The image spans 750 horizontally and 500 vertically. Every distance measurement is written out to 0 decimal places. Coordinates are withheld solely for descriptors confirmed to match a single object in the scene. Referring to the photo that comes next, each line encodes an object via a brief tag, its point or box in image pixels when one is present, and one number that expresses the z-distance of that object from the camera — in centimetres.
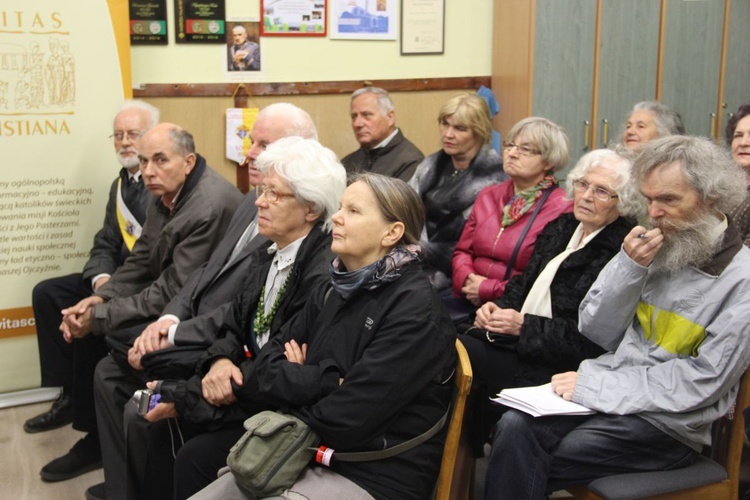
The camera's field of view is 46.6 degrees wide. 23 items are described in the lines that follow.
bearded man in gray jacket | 218
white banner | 395
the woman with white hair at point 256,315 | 249
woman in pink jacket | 329
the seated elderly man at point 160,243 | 338
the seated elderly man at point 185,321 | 300
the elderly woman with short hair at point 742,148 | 304
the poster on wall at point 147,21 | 438
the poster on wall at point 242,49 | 461
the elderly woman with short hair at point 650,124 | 402
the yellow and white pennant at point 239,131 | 465
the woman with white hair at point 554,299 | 274
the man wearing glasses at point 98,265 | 398
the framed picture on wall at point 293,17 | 467
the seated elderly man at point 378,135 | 444
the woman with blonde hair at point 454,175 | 376
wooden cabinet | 497
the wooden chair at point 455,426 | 210
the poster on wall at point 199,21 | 447
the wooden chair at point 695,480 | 219
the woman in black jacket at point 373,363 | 210
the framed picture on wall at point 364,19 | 484
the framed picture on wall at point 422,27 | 502
